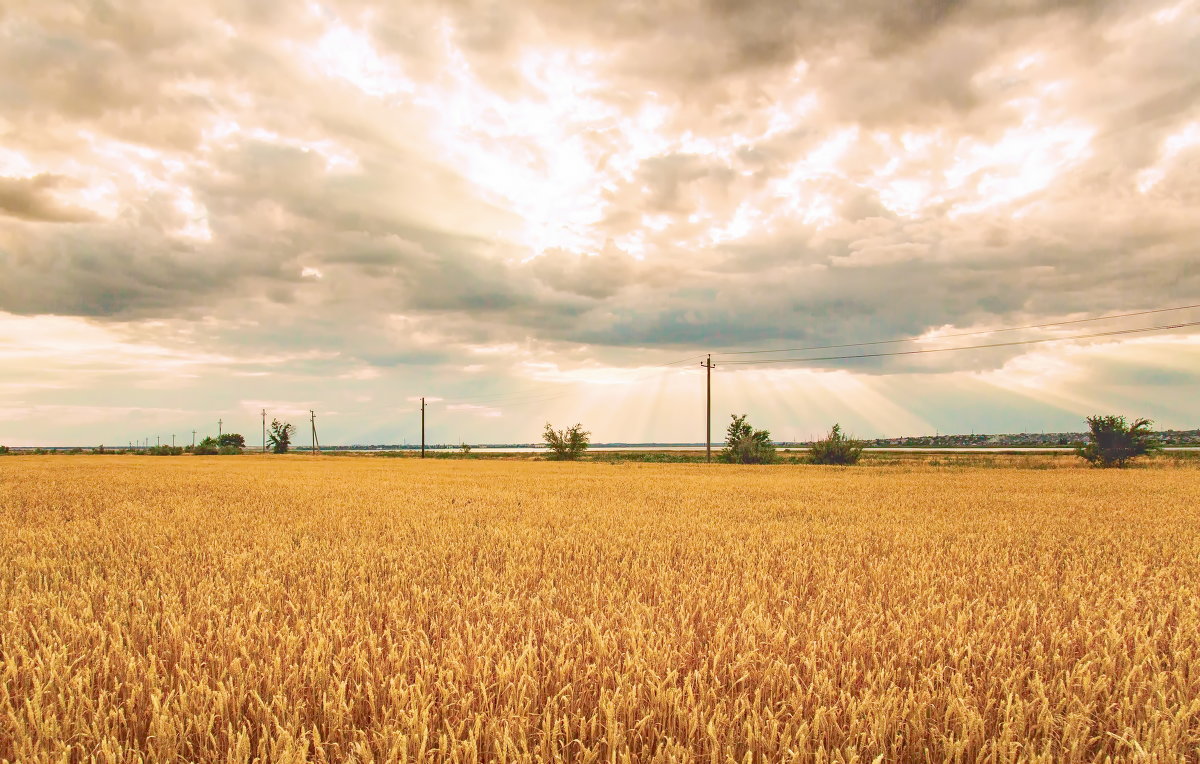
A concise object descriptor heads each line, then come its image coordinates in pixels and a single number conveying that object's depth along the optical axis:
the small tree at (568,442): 69.31
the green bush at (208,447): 106.34
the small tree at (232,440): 129.62
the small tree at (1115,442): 41.34
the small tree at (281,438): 131.88
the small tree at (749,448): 53.41
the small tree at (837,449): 51.28
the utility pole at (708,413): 56.62
